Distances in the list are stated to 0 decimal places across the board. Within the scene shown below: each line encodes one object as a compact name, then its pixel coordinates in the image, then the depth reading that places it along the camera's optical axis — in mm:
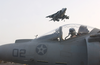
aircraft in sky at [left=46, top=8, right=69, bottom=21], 39156
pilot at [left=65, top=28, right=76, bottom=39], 5118
